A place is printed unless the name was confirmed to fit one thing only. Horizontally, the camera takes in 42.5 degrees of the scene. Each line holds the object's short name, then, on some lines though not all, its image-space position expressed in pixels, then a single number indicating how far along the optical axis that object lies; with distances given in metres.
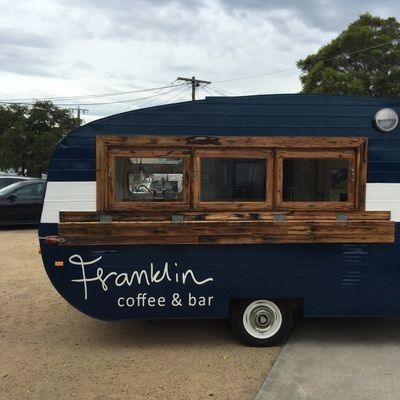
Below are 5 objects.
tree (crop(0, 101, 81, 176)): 35.75
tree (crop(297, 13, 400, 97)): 23.70
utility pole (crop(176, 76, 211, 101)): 34.08
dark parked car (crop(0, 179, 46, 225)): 13.46
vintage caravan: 4.83
